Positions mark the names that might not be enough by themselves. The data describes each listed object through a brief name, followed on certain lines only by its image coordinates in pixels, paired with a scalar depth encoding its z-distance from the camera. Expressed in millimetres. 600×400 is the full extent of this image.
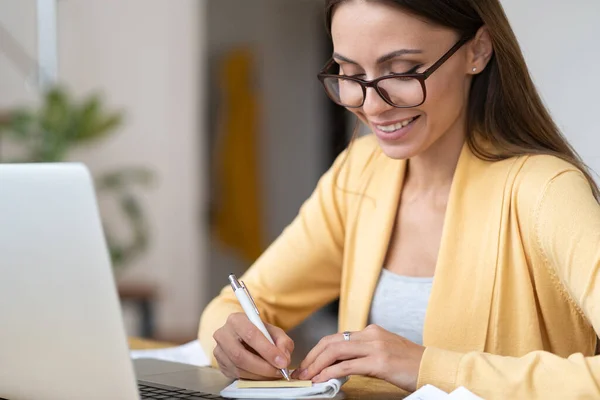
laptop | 1107
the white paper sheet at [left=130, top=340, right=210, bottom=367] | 1589
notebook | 1262
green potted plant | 3320
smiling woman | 1300
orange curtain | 5859
